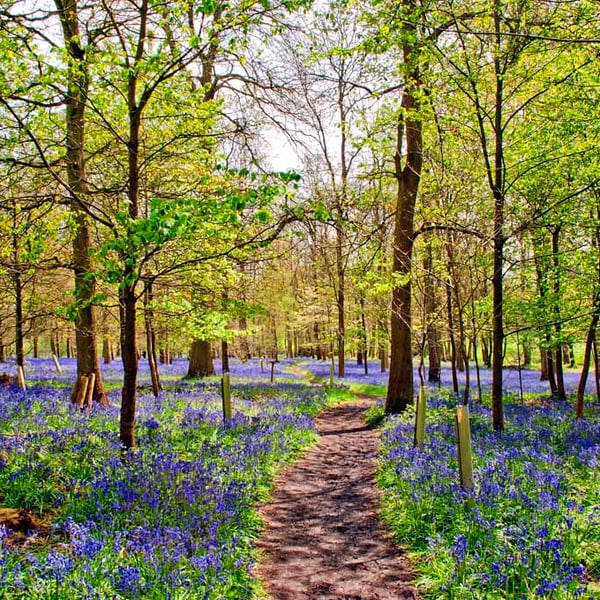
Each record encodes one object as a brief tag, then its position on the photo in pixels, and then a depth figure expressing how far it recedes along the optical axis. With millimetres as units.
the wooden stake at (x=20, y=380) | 11876
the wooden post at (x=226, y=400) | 9700
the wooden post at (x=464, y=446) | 5578
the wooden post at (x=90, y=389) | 9989
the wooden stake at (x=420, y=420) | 8188
